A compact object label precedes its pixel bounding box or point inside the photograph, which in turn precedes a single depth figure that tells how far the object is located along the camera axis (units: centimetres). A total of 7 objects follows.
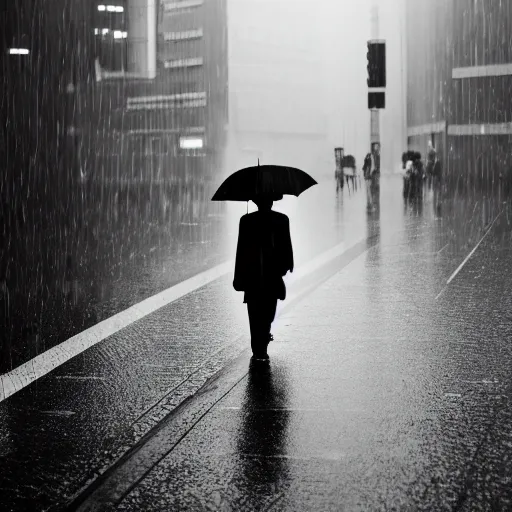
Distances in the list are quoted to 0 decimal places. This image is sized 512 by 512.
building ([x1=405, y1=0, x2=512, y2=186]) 5738
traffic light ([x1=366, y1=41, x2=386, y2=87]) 2917
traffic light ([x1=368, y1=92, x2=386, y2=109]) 2930
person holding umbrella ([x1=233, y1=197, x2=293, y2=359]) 727
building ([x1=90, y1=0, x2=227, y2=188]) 5728
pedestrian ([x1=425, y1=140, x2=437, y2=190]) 3856
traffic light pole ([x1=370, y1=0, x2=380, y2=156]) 2945
